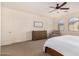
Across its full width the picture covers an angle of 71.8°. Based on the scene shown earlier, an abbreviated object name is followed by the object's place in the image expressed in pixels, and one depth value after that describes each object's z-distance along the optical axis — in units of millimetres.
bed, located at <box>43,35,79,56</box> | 1197
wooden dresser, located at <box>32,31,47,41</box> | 3262
